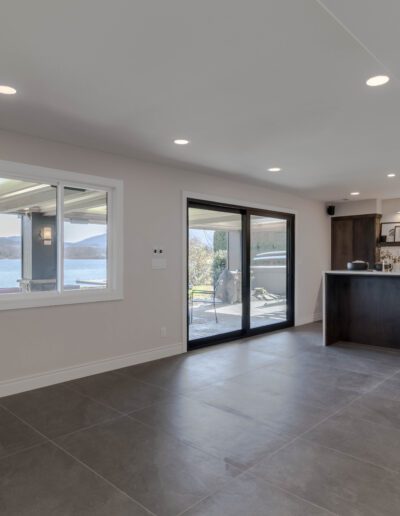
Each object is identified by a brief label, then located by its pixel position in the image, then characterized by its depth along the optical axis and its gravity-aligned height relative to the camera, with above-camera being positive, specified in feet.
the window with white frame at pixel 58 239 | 12.68 +0.74
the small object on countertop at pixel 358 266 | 19.22 -0.34
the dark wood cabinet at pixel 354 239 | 25.84 +1.37
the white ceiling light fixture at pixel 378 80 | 8.54 +4.01
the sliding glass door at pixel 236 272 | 18.42 -0.65
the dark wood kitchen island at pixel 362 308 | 18.26 -2.38
